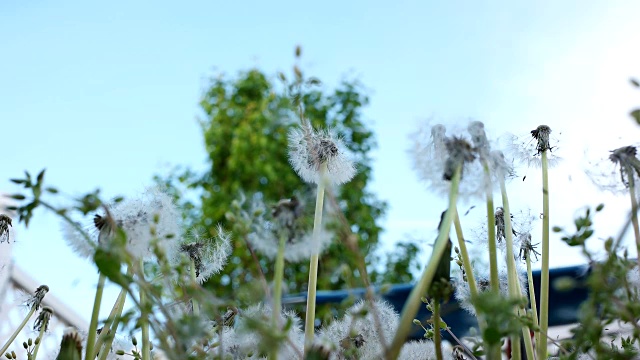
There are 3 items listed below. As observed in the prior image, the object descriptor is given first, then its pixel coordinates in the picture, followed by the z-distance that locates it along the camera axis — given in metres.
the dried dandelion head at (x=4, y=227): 0.99
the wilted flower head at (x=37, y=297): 0.98
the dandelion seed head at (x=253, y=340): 0.65
